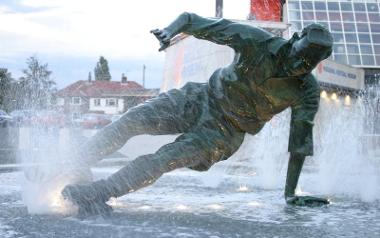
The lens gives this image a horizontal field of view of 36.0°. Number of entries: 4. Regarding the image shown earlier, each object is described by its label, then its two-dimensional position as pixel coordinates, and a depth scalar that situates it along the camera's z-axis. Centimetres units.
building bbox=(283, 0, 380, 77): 3309
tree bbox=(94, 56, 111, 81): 6179
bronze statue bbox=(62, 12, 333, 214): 354
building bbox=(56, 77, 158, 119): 5403
